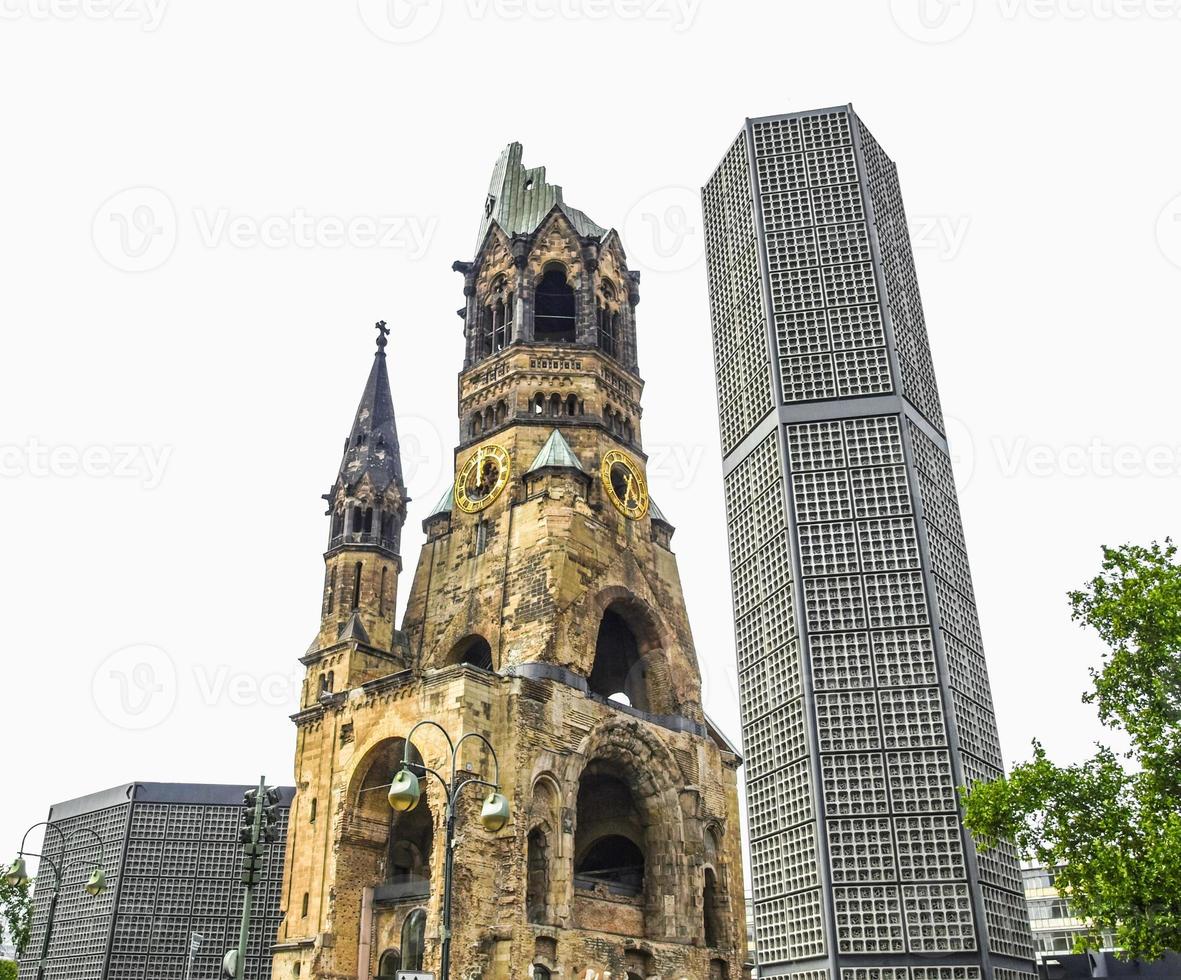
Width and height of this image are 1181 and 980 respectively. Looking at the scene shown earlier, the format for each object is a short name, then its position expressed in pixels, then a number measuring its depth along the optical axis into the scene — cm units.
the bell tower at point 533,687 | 3716
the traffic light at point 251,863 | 2061
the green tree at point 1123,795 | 1881
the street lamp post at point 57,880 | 2659
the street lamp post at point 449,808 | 1966
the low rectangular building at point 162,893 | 5216
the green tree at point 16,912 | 3591
